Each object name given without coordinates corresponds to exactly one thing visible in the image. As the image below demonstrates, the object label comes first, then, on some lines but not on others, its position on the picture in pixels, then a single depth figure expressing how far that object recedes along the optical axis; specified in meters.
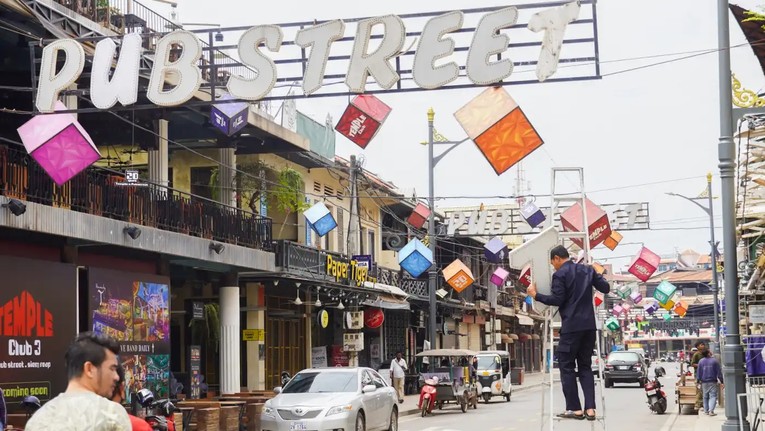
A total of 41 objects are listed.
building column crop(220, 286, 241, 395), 30.73
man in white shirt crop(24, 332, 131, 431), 5.26
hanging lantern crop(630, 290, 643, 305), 74.31
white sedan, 20.88
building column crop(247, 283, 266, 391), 35.31
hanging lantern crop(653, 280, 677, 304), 56.47
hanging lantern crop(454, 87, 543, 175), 18.31
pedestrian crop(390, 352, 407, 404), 39.47
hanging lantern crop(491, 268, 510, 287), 49.12
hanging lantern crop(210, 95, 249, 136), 23.84
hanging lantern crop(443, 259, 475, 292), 42.94
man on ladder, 12.27
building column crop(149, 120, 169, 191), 27.23
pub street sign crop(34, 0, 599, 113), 16.86
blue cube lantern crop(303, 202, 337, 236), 33.41
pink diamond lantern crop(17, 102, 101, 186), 19.39
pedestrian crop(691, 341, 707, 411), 28.69
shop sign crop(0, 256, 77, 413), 21.02
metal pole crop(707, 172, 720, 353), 45.44
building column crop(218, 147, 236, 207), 31.58
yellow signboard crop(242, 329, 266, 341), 35.03
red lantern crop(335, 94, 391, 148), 19.94
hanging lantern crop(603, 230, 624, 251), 42.97
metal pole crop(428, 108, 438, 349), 38.50
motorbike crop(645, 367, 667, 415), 31.43
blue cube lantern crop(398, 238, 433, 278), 38.72
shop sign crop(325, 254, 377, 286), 36.81
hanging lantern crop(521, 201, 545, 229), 40.34
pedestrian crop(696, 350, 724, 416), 27.72
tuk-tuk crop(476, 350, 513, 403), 41.94
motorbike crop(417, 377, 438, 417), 32.94
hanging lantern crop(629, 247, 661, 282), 45.75
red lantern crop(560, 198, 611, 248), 32.97
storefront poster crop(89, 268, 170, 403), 24.53
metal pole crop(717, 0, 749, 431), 15.98
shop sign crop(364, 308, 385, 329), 43.31
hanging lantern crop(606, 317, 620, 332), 86.26
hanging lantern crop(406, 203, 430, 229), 40.66
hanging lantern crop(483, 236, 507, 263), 41.79
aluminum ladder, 11.89
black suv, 52.94
